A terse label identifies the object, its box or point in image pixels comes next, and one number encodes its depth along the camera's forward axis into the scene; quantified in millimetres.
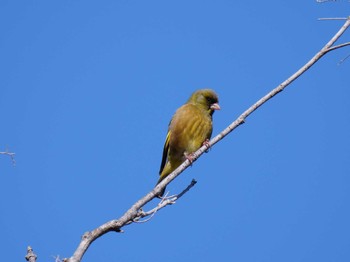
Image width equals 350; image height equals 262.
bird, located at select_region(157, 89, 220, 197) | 13086
